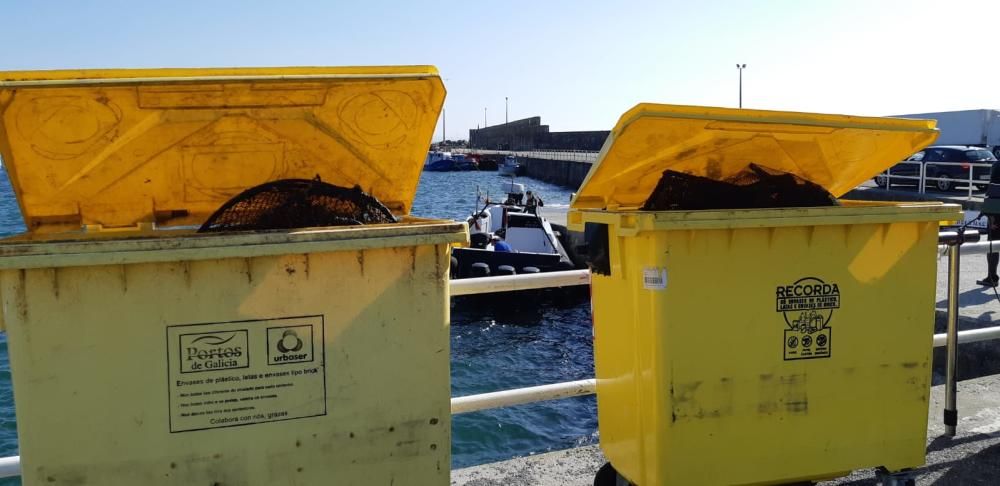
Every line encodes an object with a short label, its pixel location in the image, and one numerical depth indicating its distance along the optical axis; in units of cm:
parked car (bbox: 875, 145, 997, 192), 2188
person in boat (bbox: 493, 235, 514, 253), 1761
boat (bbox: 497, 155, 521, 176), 8531
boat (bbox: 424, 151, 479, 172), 9694
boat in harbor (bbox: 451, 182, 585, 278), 1628
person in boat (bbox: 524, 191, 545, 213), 2153
